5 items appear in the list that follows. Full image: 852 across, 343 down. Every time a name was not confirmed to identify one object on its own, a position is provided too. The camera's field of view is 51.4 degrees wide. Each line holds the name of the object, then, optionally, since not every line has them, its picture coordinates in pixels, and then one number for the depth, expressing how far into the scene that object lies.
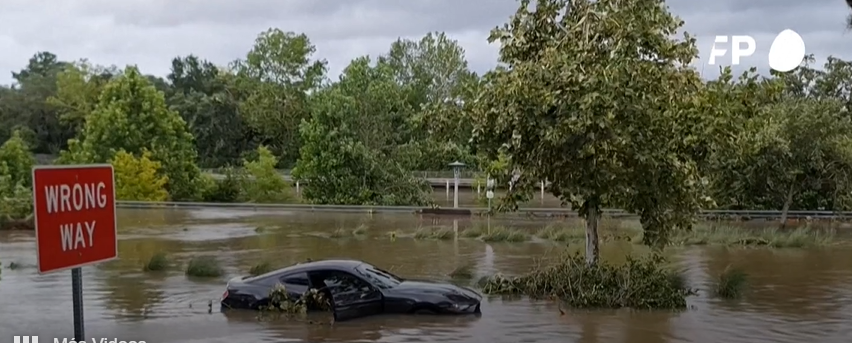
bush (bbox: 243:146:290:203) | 38.34
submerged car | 13.13
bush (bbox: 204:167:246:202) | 39.38
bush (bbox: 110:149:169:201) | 35.31
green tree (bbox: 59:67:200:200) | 37.18
